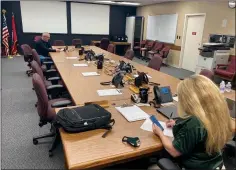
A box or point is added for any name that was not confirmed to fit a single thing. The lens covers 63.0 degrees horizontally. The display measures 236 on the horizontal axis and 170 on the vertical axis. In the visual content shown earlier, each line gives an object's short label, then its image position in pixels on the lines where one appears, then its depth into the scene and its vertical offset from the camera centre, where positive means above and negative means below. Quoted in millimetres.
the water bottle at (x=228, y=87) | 2419 -585
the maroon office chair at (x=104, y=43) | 8664 -320
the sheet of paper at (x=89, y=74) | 3090 -615
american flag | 7789 -79
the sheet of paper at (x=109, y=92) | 2255 -655
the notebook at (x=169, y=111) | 1733 -670
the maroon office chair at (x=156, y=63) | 3931 -509
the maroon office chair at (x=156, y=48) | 7975 -421
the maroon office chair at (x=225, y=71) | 4610 -733
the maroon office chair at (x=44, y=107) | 2021 -790
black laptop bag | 1373 -599
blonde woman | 1074 -468
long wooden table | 1161 -703
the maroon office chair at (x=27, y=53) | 5123 -525
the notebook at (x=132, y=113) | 1675 -674
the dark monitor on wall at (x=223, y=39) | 4944 +36
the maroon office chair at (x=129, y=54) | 5094 -463
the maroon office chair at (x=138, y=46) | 9117 -432
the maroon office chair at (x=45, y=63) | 3900 -657
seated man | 5379 -372
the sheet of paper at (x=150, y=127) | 1463 -694
